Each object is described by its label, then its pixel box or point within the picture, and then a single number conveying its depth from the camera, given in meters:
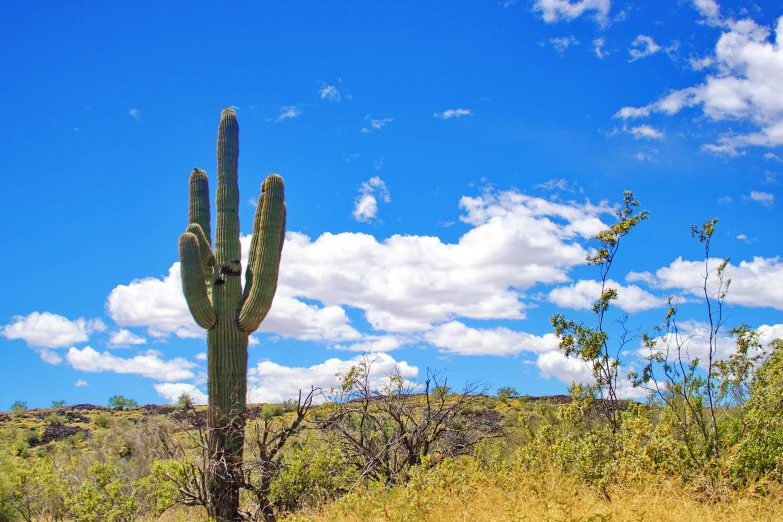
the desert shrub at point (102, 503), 11.46
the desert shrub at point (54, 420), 35.37
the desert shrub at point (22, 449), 25.34
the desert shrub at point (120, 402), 44.53
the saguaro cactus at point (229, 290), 12.88
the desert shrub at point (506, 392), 34.57
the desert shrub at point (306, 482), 10.79
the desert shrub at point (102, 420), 34.69
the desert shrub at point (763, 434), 9.14
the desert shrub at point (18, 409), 39.24
